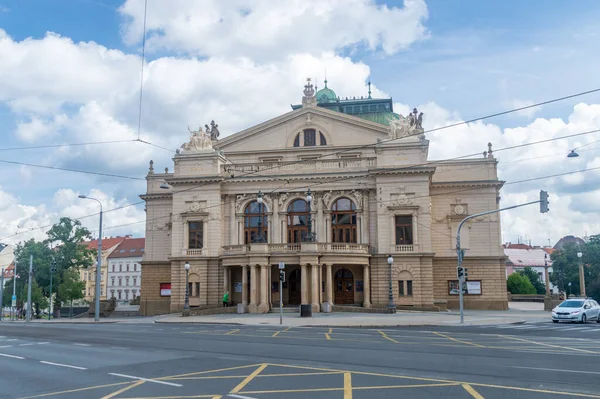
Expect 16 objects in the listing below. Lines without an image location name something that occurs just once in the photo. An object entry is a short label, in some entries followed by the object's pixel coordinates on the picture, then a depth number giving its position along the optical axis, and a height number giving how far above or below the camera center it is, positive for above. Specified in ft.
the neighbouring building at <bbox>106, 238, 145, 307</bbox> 343.46 +2.39
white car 108.06 -7.40
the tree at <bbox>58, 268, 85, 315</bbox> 223.10 -4.02
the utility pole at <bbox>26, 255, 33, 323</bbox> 175.94 -8.83
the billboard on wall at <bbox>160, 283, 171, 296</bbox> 182.70 -4.21
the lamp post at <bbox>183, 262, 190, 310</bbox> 141.49 -5.00
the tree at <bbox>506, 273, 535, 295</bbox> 288.51 -6.20
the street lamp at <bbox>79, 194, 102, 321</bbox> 145.89 -1.19
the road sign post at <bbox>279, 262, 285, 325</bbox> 116.71 -0.28
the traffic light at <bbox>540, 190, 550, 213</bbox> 92.12 +11.50
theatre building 152.97 +15.85
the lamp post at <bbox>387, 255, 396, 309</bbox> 137.08 -6.22
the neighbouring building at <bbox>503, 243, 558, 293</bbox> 413.18 +9.92
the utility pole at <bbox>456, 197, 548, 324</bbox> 92.32 +4.53
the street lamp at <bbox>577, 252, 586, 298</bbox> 164.08 -2.89
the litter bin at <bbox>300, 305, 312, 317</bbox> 128.77 -8.09
